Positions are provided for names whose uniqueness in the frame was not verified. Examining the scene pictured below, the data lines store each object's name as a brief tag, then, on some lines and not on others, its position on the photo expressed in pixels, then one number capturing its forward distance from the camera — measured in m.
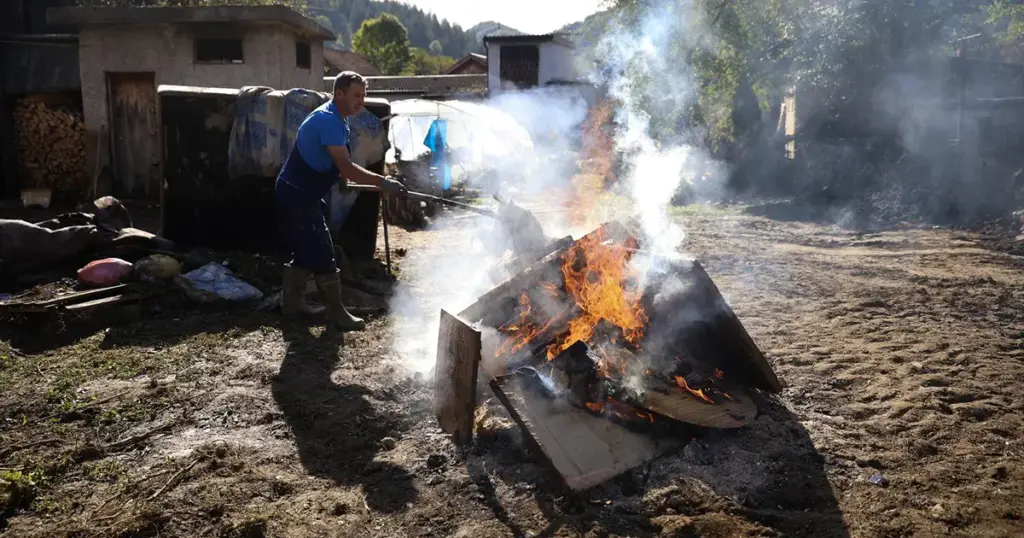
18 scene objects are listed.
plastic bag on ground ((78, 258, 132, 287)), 6.32
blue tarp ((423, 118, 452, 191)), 16.11
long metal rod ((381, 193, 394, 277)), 7.99
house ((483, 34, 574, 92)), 34.06
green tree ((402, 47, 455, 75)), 51.07
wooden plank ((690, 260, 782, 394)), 4.29
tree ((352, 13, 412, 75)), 44.75
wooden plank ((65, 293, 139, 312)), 5.81
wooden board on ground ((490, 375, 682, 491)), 3.51
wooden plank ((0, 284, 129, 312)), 5.68
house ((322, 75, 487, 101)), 30.60
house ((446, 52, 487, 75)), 44.03
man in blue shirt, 5.31
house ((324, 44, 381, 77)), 37.31
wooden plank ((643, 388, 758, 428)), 3.87
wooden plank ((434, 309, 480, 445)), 3.80
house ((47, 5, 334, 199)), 12.75
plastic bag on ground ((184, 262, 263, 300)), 6.49
